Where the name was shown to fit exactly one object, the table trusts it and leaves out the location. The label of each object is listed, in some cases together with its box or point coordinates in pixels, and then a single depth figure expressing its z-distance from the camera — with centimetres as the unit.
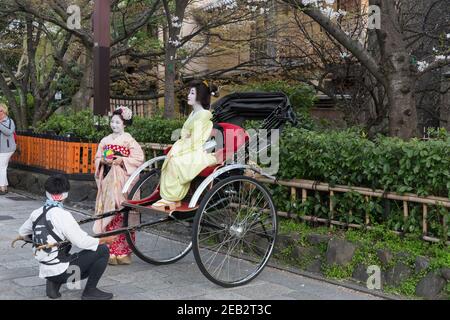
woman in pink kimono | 661
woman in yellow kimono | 590
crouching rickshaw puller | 498
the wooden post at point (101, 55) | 986
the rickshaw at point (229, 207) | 569
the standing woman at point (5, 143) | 1164
